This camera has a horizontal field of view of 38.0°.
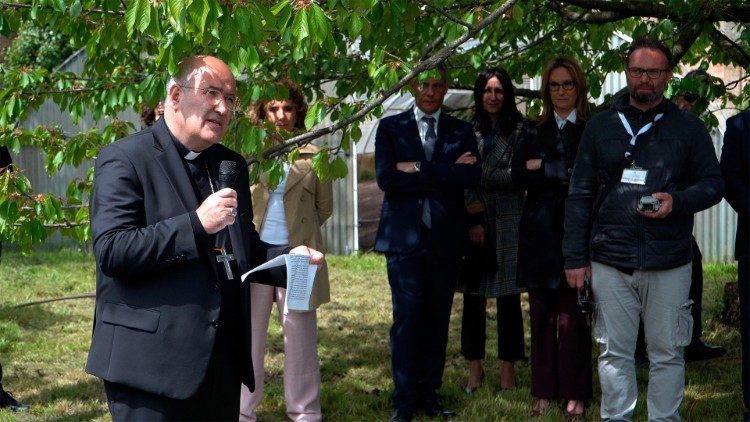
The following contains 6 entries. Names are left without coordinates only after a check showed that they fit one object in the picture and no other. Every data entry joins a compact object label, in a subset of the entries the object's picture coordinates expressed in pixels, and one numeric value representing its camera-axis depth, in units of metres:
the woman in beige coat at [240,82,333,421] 6.60
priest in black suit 3.54
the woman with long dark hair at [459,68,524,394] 7.25
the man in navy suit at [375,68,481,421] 6.73
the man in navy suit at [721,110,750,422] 5.98
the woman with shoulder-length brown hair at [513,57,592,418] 6.70
